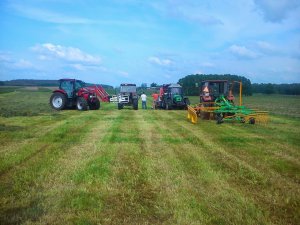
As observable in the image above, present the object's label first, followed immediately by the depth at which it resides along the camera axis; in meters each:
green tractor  17.57
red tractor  15.32
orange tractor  10.91
